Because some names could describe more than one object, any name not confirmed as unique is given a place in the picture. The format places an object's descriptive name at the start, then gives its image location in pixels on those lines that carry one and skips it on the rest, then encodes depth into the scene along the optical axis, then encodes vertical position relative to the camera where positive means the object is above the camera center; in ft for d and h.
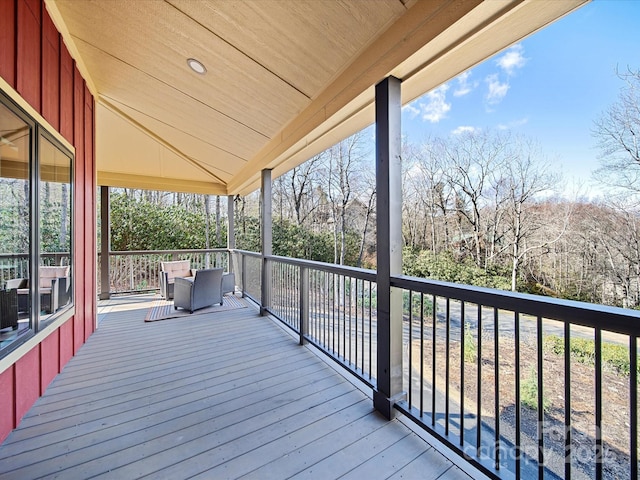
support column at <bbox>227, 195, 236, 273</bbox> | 23.24 +1.27
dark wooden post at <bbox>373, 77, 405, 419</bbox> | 6.60 +0.05
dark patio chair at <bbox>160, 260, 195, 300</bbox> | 19.06 -2.44
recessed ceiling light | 8.66 +5.68
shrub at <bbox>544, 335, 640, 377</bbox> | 6.95 -3.22
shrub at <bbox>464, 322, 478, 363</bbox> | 14.28 -6.01
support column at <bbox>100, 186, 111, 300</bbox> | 19.01 -0.32
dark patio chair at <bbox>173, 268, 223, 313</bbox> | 15.80 -2.98
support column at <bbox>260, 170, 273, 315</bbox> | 15.12 +0.14
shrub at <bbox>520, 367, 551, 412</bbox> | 9.79 -5.72
